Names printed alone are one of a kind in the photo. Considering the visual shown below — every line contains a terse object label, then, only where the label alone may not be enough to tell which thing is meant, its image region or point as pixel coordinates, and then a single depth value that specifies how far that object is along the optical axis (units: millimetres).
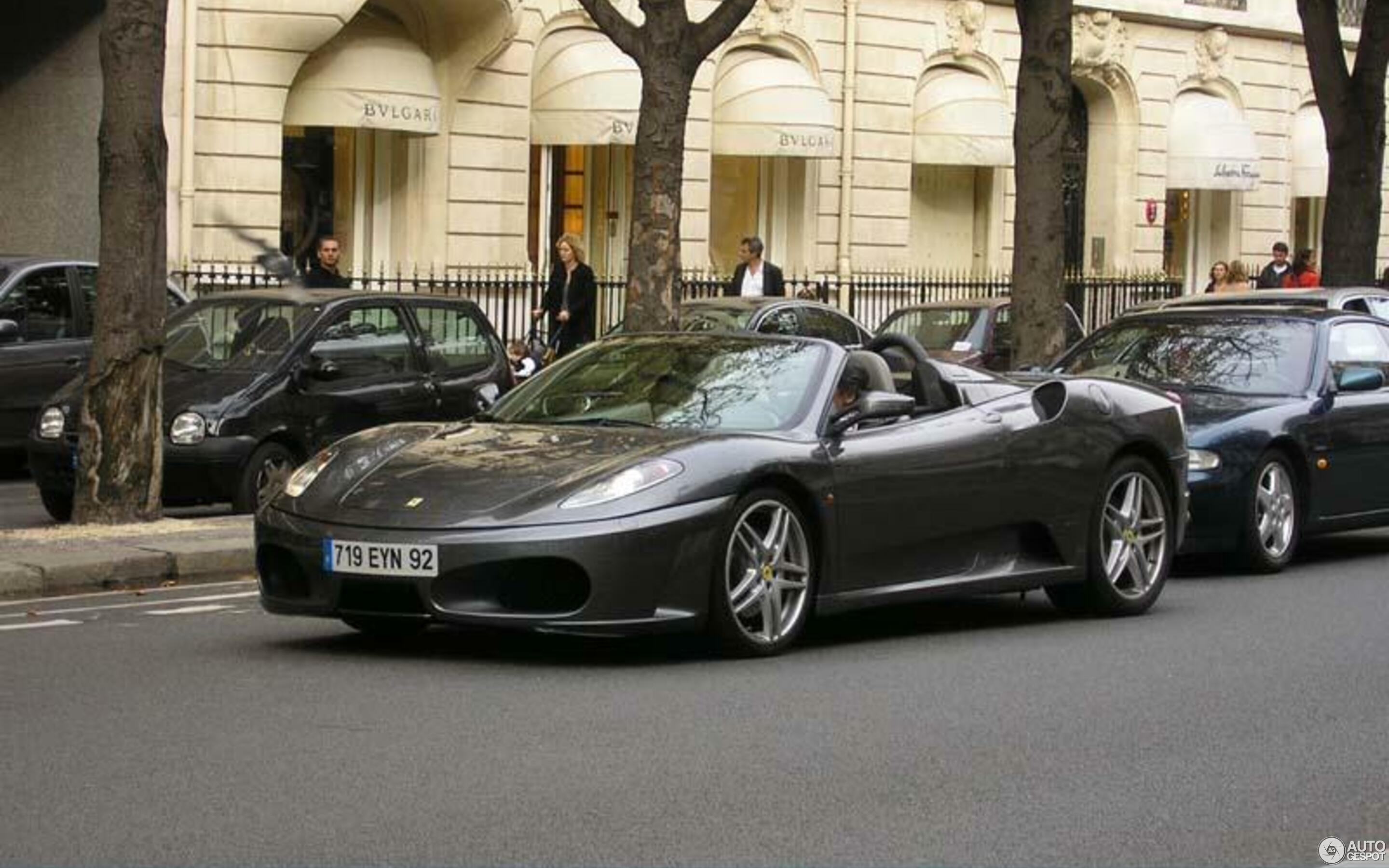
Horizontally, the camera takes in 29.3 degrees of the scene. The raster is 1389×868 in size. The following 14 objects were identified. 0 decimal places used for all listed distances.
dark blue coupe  14359
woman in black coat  24094
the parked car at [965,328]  25191
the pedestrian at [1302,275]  30531
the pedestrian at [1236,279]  27812
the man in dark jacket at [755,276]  25844
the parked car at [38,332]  19359
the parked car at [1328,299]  18125
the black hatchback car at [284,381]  16078
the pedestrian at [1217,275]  28953
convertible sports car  9492
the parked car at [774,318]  21984
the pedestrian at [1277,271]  30969
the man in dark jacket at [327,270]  21641
